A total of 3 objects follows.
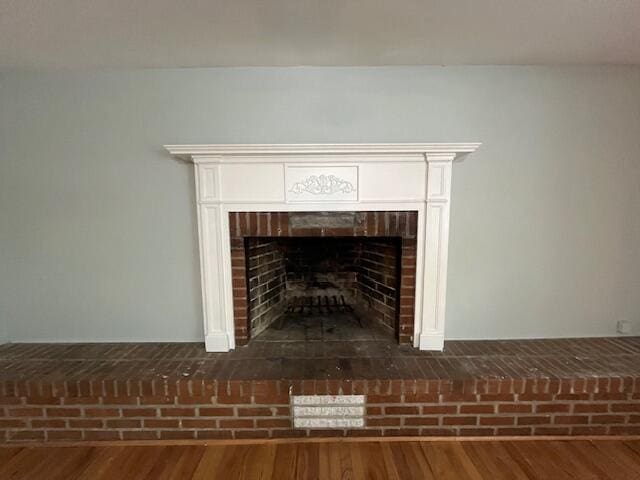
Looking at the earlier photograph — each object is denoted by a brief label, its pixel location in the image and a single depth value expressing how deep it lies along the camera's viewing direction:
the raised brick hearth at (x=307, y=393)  1.70
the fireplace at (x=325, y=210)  1.88
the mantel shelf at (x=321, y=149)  1.81
